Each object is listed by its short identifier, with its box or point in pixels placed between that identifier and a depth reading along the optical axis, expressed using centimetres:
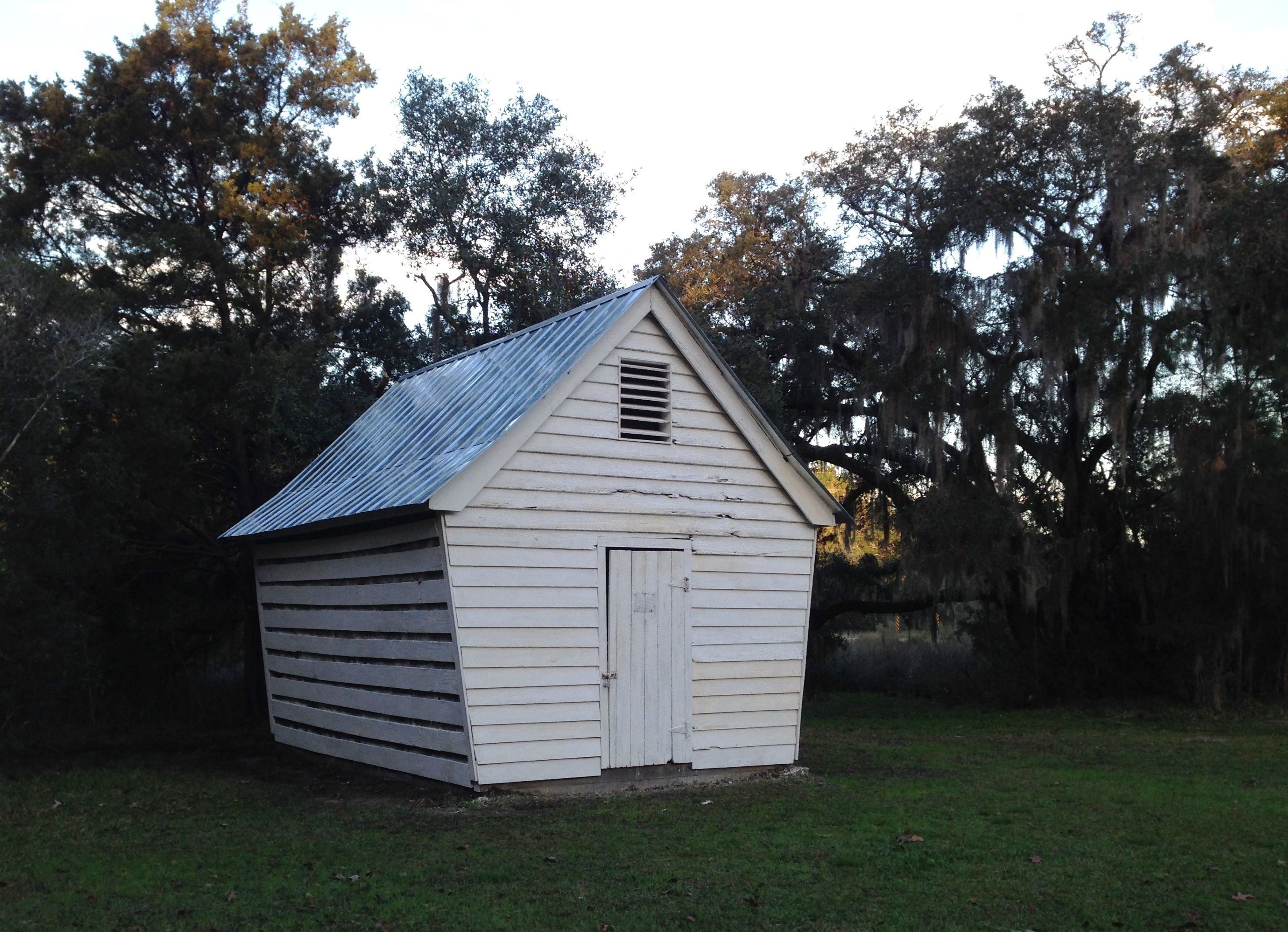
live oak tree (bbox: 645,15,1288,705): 1769
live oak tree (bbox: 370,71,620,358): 2444
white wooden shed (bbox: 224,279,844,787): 1073
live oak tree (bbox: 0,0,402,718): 1798
